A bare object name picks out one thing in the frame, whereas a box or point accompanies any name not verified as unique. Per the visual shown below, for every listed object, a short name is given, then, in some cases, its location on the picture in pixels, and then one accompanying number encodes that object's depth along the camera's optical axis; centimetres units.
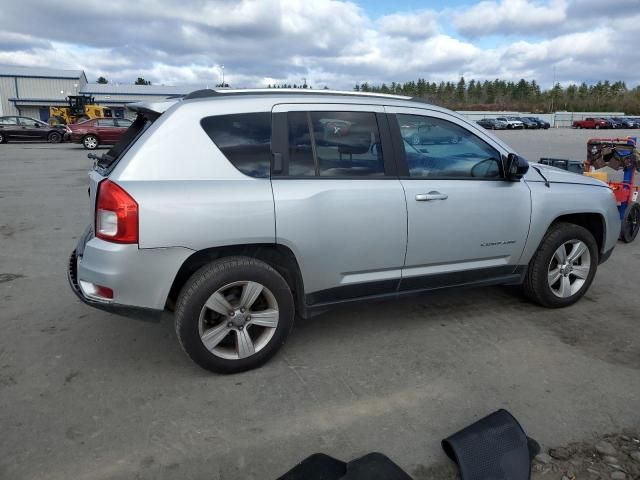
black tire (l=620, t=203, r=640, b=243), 692
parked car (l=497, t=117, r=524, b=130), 5257
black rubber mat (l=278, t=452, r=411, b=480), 240
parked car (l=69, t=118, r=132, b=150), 2383
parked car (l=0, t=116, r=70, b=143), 2669
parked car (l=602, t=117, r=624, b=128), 5702
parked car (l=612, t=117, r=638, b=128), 5747
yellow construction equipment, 3762
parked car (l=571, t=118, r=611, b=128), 5591
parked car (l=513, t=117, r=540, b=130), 5296
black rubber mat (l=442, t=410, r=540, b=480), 246
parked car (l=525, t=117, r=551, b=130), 5400
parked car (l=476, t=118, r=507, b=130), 5192
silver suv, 310
